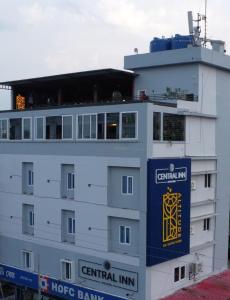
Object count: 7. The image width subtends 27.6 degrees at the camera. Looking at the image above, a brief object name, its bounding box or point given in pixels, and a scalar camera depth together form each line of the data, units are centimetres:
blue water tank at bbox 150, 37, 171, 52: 3020
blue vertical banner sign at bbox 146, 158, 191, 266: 2514
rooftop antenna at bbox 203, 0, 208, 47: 3053
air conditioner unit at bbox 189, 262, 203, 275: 2845
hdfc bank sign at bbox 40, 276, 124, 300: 2747
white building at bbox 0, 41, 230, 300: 2594
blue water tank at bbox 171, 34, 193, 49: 2988
